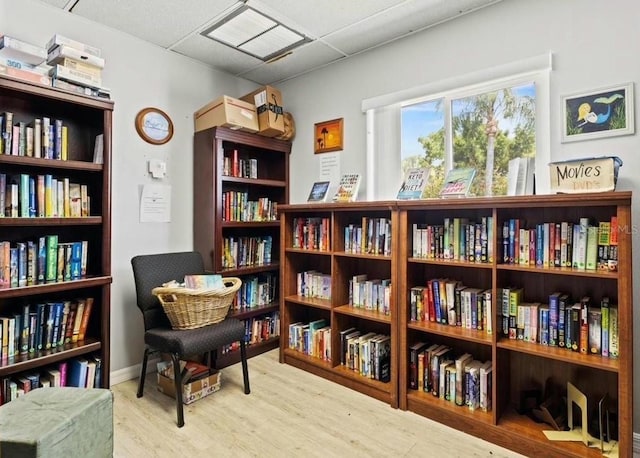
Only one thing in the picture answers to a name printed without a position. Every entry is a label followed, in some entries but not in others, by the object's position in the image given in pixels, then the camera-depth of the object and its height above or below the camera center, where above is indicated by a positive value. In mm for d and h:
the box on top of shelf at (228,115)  2762 +888
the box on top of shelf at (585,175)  1655 +247
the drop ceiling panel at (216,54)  2725 +1394
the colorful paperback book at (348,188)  2781 +301
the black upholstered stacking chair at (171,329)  2061 -625
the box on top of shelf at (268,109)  2992 +987
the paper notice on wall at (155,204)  2715 +182
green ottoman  1192 -699
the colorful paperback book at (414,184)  2373 +284
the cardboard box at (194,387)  2275 -1035
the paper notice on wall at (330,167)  3067 +512
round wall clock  2688 +773
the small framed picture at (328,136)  3037 +779
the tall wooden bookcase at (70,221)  1906 +37
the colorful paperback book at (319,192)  2983 +295
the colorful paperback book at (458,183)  2158 +269
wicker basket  2164 -470
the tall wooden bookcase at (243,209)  2840 +151
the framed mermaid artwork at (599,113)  1826 +593
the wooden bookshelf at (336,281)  2377 -419
